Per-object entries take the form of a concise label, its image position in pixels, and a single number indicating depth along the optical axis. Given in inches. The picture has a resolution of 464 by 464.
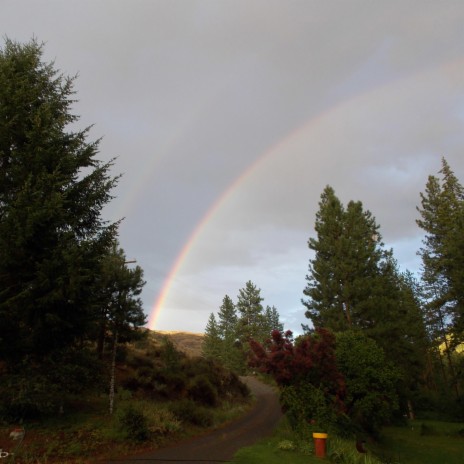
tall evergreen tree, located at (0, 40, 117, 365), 549.6
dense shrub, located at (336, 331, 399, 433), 727.7
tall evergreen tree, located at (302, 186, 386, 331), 1261.1
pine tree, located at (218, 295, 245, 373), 2555.4
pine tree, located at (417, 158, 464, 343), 1122.3
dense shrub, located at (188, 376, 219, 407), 1050.7
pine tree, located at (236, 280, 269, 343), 3147.1
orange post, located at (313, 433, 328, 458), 548.4
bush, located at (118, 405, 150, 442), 601.0
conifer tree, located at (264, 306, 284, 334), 3875.5
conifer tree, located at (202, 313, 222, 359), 2661.2
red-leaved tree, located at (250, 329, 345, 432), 644.1
